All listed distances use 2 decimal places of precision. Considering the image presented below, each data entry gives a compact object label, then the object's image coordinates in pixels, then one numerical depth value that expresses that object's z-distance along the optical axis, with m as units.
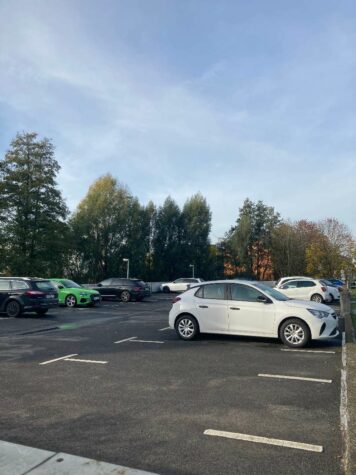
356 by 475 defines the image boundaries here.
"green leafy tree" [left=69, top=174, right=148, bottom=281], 52.75
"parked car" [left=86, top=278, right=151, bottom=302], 27.66
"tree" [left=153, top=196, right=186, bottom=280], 61.16
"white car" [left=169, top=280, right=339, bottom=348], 9.30
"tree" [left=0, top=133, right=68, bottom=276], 42.53
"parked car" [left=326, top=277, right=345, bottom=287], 46.44
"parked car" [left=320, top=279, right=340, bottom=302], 24.62
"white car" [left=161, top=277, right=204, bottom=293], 44.32
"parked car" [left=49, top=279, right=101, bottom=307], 22.50
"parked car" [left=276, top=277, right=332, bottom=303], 23.31
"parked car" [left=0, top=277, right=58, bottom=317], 16.59
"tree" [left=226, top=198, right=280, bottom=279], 71.38
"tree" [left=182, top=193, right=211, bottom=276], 63.28
